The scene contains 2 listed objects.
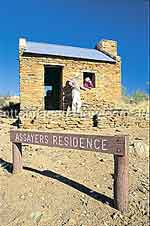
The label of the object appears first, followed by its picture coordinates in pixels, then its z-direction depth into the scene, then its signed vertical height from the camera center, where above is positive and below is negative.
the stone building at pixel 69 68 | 12.11 +1.89
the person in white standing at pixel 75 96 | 11.99 +0.52
